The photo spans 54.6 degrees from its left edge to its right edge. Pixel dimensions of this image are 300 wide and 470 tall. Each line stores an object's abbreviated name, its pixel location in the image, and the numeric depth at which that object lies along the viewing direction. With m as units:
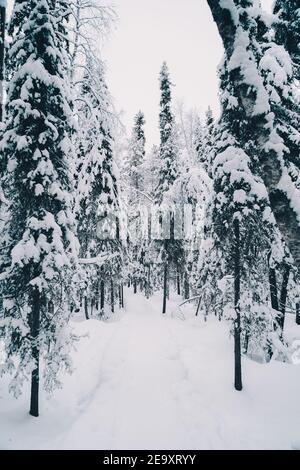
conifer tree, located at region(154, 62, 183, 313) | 26.56
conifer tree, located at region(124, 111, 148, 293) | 31.14
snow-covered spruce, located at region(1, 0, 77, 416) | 7.48
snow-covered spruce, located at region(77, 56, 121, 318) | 19.91
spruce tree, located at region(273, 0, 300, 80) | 11.25
